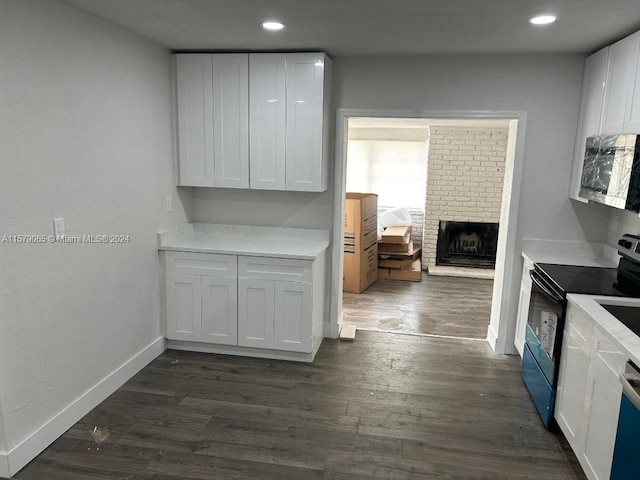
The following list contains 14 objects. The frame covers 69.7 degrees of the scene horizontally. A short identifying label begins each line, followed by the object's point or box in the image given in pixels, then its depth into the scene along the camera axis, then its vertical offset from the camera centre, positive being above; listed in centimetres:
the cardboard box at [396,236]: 620 -86
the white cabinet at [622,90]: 265 +53
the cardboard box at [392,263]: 627 -123
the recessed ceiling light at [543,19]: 252 +86
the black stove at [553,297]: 264 -73
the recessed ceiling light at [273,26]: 279 +87
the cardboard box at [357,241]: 554 -86
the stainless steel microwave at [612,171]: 245 +4
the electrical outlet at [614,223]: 343 -34
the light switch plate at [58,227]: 251 -35
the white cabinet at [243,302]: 352 -105
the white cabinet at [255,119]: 351 +38
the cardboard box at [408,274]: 625 -138
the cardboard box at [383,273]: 631 -138
